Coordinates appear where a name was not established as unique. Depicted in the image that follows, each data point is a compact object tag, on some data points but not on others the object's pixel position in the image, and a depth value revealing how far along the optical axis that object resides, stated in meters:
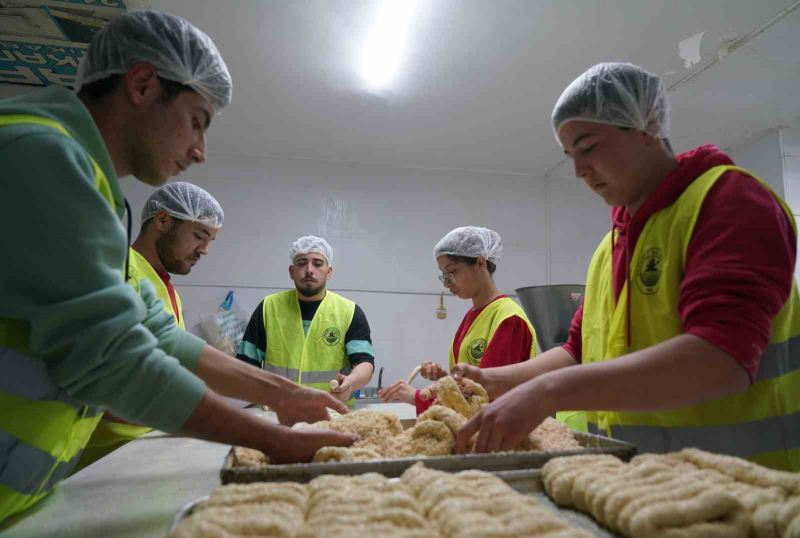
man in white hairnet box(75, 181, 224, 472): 2.53
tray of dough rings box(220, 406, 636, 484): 1.02
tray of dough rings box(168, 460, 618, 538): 0.71
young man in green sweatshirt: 0.85
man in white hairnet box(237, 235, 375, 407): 3.43
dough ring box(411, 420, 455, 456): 1.21
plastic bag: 4.25
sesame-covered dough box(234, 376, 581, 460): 1.13
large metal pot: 2.97
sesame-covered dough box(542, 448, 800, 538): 0.73
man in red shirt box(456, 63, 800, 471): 1.04
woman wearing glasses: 2.39
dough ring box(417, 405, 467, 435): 1.28
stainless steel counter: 0.98
